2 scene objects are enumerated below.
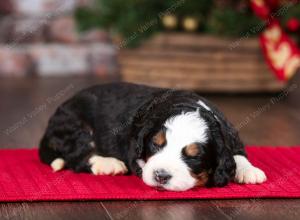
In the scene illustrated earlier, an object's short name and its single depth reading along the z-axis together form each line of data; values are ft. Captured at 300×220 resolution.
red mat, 9.99
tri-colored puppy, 9.96
